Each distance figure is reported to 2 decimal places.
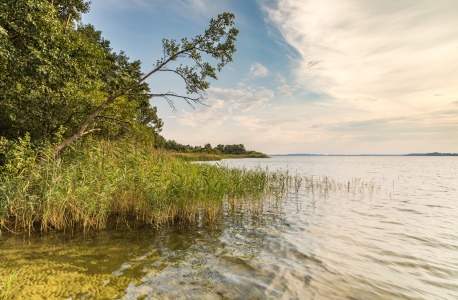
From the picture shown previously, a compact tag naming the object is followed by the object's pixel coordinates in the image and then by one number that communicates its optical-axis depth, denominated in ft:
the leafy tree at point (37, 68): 26.25
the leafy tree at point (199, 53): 40.01
